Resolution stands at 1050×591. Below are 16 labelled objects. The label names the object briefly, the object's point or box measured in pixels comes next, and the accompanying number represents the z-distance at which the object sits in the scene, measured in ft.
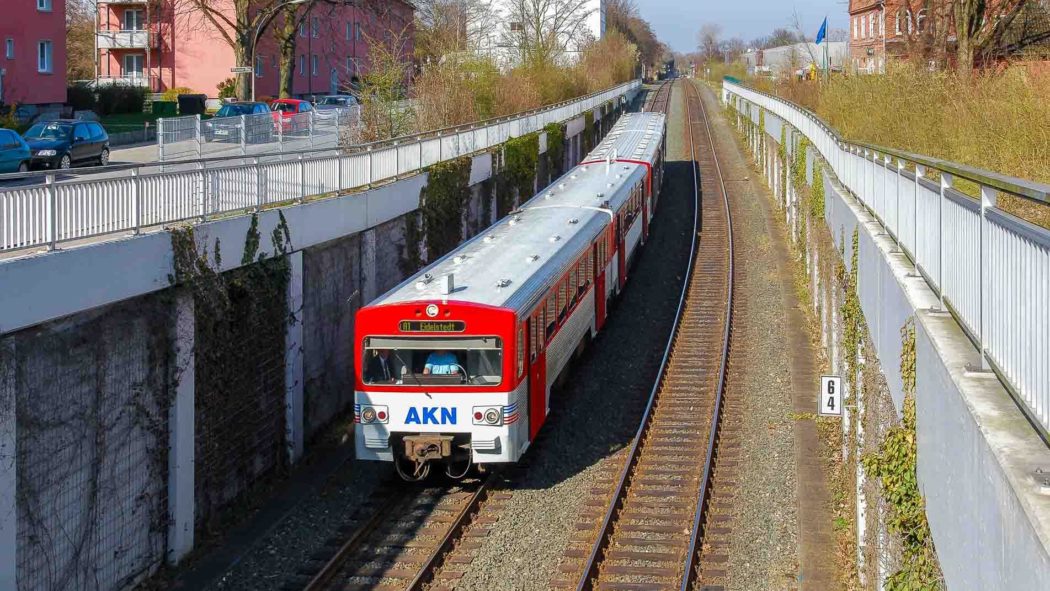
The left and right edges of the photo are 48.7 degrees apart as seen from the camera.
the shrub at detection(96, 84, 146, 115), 155.53
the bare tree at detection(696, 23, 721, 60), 590.96
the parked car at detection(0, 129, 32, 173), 81.30
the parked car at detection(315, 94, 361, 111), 149.38
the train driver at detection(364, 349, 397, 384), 43.19
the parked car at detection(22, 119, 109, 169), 91.71
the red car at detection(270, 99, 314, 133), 92.07
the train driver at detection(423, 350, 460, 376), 43.09
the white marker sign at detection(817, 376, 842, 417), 47.03
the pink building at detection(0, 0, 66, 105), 132.26
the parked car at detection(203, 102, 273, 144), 79.07
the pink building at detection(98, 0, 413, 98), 181.37
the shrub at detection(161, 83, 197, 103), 174.41
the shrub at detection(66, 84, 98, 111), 154.71
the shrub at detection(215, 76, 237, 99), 176.94
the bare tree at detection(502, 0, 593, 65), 176.96
